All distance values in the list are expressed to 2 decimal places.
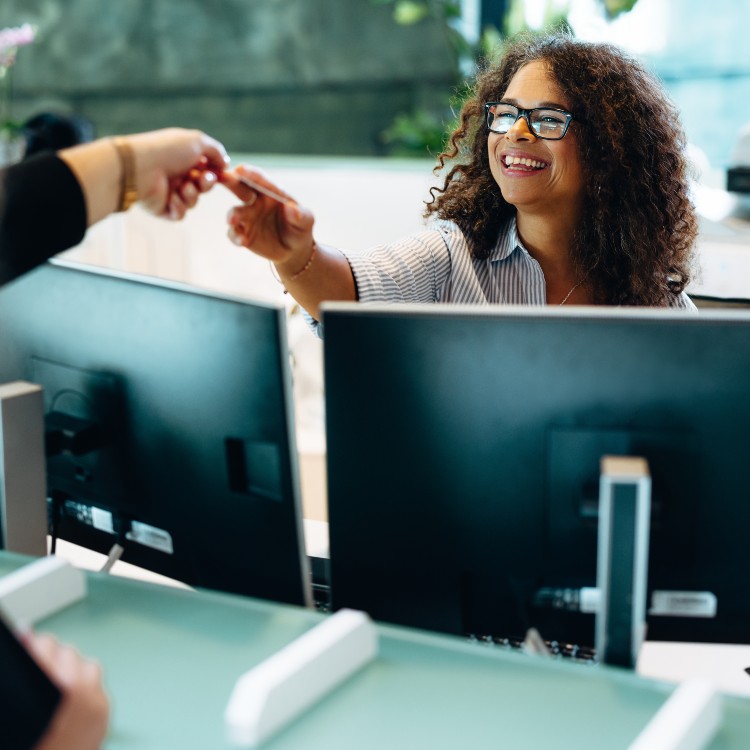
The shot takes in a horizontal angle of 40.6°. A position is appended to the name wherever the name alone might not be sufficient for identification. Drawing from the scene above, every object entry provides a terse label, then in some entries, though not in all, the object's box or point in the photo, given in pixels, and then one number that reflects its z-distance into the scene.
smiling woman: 1.86
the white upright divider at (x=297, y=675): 0.94
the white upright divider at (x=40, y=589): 1.15
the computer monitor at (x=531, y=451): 1.01
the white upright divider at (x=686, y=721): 0.91
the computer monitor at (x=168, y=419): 1.11
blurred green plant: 3.19
